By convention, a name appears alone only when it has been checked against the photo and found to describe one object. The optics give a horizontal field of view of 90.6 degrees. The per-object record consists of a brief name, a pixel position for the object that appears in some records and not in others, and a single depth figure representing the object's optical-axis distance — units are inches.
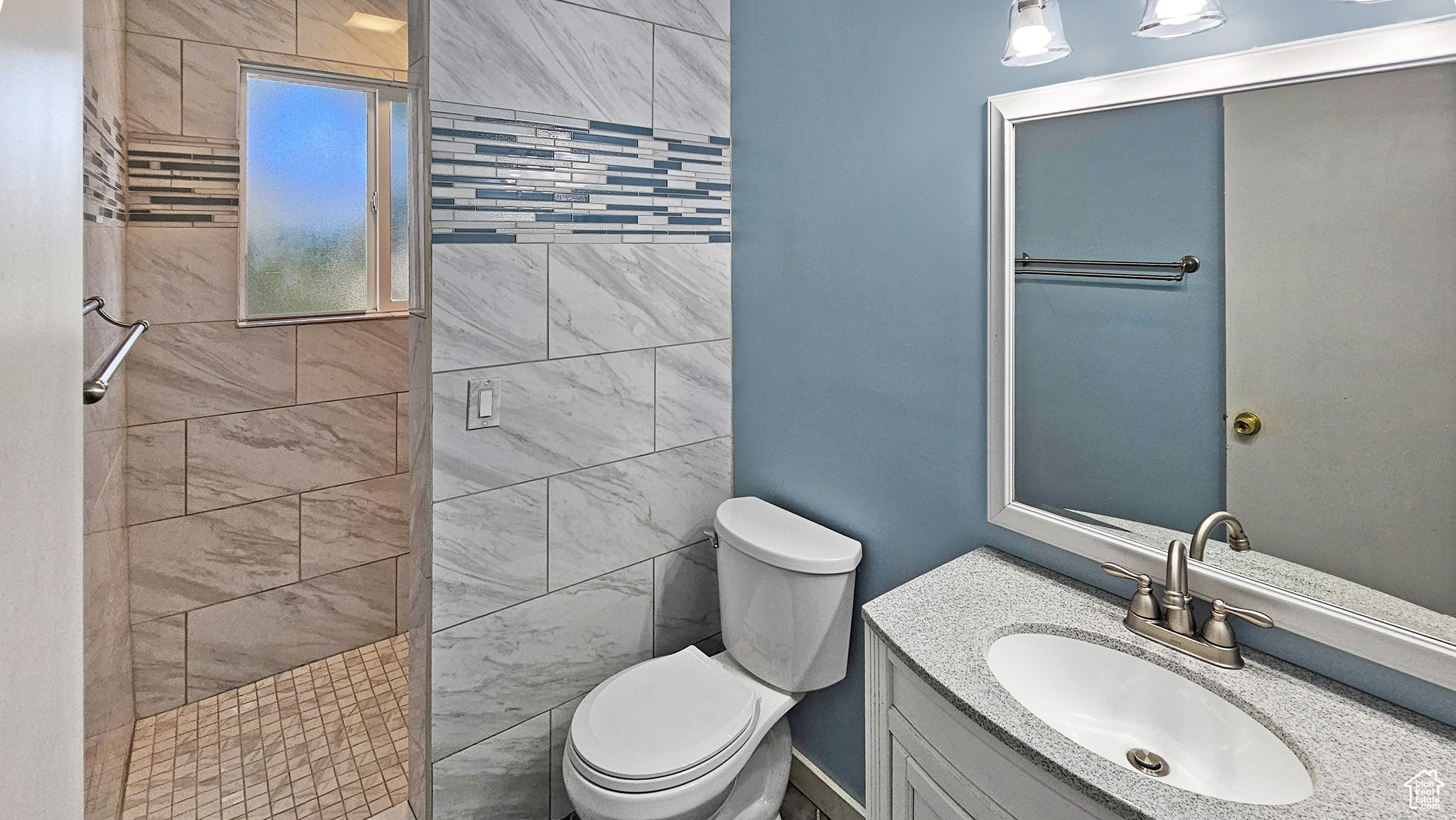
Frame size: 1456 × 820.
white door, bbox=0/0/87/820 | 11.7
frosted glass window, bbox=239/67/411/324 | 92.1
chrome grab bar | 44.1
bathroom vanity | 33.0
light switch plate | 65.1
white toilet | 56.9
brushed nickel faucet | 42.9
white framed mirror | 37.8
